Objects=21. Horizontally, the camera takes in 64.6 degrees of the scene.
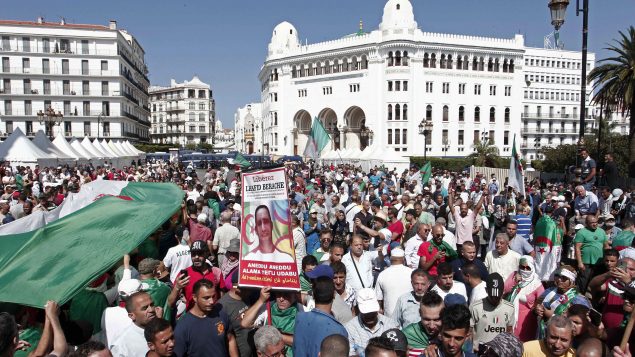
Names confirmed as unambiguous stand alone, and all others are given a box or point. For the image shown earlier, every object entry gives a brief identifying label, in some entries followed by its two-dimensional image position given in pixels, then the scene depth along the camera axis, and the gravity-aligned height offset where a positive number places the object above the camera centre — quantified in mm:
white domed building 56781 +7982
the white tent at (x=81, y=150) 30656 +423
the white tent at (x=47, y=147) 26219 +542
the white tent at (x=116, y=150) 38381 +517
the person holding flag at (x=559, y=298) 4805 -1399
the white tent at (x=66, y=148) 28641 +515
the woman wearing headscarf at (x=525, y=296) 5192 -1530
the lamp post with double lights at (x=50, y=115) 30703 +2594
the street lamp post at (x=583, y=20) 10703 +2950
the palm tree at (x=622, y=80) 18938 +2867
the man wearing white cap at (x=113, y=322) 4477 -1494
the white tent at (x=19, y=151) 23297 +293
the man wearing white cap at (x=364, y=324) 4414 -1521
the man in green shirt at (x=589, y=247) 7195 -1374
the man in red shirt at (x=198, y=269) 5605 -1271
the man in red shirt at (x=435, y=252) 6805 -1330
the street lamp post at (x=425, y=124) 41119 +2617
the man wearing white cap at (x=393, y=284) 5773 -1484
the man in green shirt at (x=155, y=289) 4867 -1307
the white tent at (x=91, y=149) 32469 +506
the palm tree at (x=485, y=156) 44656 -114
